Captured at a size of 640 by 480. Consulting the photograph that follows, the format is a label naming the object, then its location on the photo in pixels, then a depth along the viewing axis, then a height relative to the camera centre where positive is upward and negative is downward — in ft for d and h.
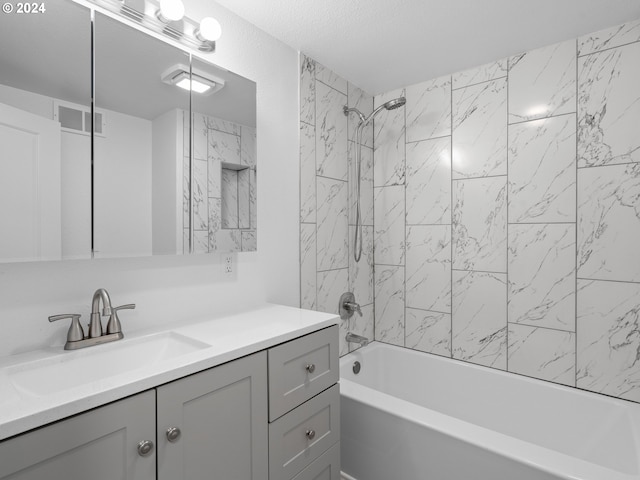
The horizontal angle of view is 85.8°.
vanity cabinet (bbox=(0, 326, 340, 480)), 2.43 -1.73
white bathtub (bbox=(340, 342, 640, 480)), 4.44 -3.09
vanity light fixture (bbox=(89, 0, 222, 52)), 4.05 +2.70
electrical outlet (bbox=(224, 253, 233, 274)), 5.40 -0.44
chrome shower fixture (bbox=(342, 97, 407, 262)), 7.72 +1.50
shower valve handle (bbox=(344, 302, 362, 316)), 7.70 -1.59
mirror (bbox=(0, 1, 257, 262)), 3.35 +1.05
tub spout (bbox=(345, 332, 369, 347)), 7.77 -2.34
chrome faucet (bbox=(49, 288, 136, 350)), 3.62 -1.01
